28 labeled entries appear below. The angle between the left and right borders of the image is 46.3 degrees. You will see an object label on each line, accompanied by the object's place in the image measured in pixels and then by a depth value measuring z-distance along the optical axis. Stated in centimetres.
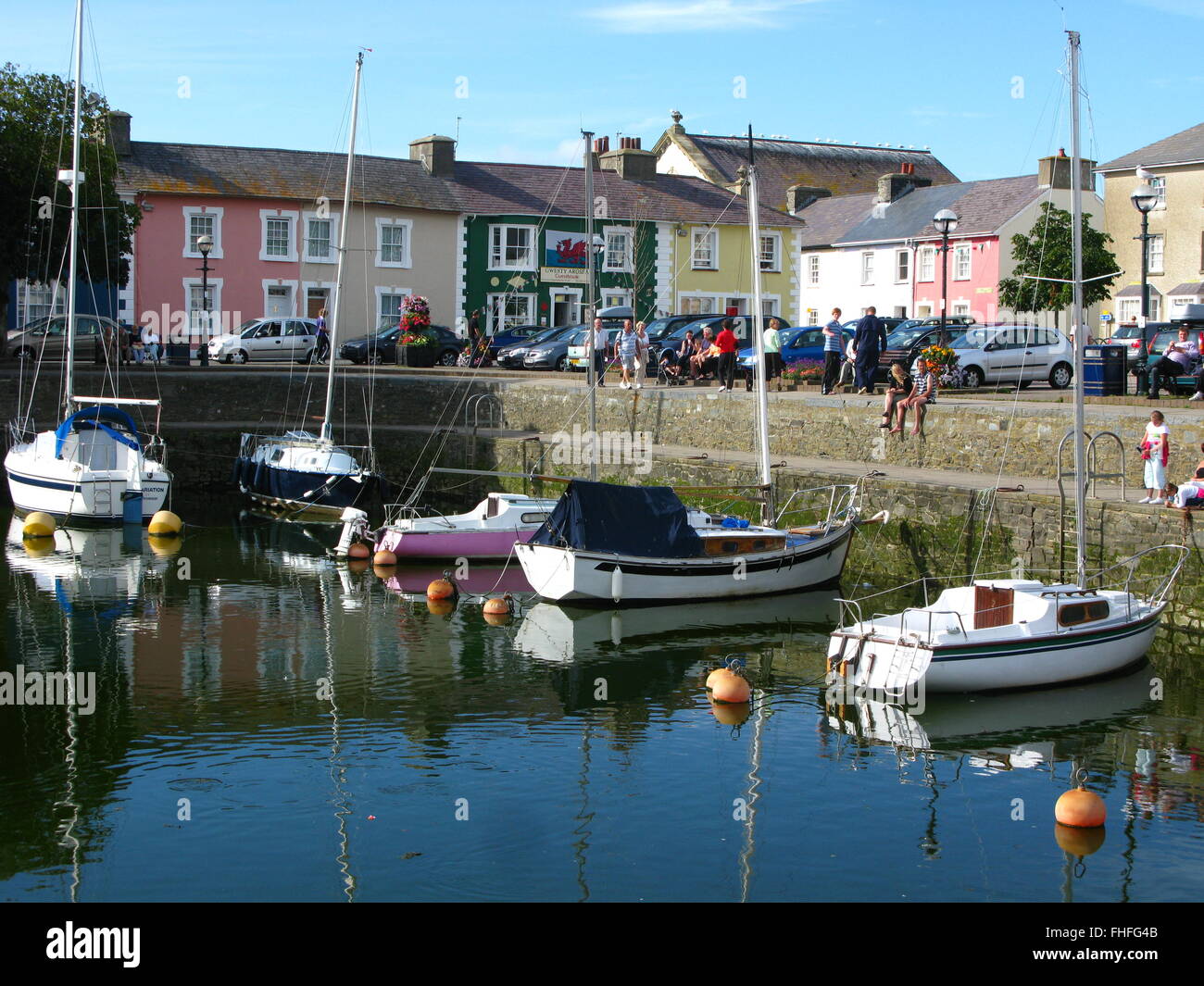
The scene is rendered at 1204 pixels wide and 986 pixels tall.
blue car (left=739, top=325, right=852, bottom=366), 3309
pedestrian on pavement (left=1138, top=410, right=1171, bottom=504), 1945
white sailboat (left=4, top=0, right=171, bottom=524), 2773
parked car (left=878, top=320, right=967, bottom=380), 2995
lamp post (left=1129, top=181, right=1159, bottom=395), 2439
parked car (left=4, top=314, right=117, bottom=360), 3697
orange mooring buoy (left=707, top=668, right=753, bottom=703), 1599
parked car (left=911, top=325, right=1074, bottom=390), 2983
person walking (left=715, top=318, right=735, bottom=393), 2980
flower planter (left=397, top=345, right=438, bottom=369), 3884
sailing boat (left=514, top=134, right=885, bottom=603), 2048
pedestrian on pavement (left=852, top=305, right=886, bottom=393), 2659
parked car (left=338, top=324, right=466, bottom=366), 3991
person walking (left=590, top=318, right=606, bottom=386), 3528
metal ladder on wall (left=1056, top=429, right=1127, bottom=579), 1847
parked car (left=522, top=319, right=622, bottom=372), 3875
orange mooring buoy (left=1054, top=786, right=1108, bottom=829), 1188
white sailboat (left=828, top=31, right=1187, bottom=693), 1570
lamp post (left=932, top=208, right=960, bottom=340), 2917
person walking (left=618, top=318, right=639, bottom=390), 3139
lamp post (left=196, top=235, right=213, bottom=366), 3697
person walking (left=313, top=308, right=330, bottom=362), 4006
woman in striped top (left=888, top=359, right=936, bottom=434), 2419
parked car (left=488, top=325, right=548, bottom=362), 4097
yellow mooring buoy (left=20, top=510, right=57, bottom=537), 2628
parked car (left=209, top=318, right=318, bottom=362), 3959
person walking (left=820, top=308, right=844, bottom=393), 2759
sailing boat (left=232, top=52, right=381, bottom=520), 2878
